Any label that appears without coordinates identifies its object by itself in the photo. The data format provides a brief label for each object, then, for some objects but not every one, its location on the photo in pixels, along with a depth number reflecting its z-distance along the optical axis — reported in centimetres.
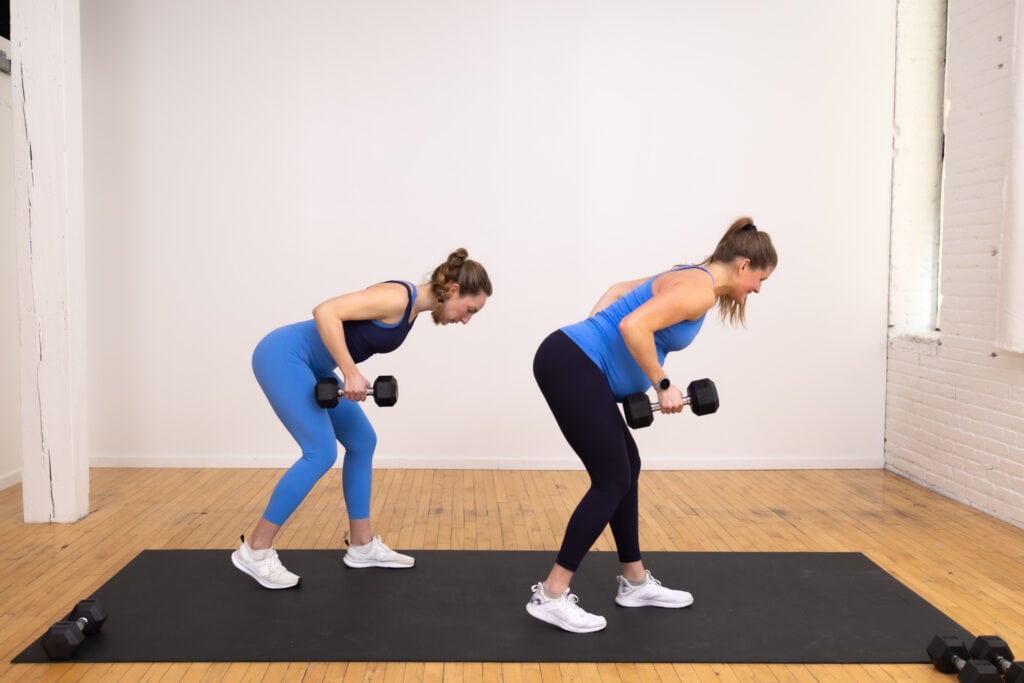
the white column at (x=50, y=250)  365
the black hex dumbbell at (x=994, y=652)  229
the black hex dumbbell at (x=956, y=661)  223
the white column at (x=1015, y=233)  372
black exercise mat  249
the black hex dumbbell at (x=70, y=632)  236
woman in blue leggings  283
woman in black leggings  257
